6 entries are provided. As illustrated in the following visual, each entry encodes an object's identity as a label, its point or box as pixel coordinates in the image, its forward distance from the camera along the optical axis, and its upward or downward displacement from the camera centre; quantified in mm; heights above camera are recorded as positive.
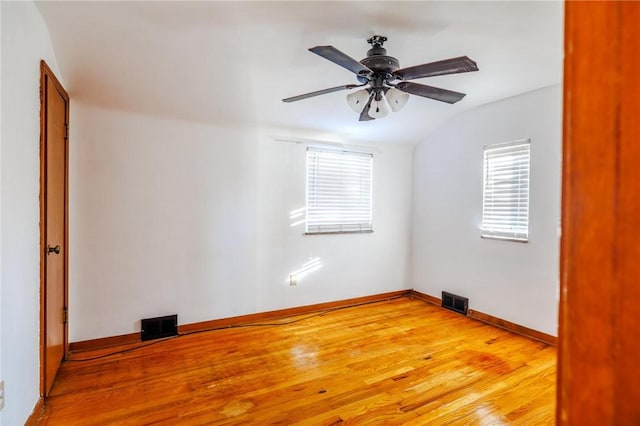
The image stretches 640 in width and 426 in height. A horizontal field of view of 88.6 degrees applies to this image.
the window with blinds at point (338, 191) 3904 +195
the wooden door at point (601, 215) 352 -7
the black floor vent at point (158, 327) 3029 -1152
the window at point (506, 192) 3281 +176
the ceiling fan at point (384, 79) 1877 +818
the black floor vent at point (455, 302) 3859 -1149
